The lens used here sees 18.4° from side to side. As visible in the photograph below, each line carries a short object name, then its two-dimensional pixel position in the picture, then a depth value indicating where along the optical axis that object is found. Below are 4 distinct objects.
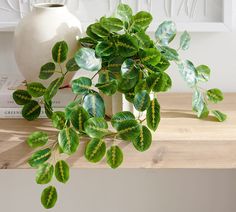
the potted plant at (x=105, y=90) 1.96
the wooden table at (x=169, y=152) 2.01
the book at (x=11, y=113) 2.19
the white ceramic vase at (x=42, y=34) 2.13
